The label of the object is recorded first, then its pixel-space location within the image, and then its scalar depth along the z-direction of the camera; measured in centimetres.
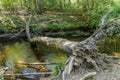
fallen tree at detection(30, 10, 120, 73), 385
